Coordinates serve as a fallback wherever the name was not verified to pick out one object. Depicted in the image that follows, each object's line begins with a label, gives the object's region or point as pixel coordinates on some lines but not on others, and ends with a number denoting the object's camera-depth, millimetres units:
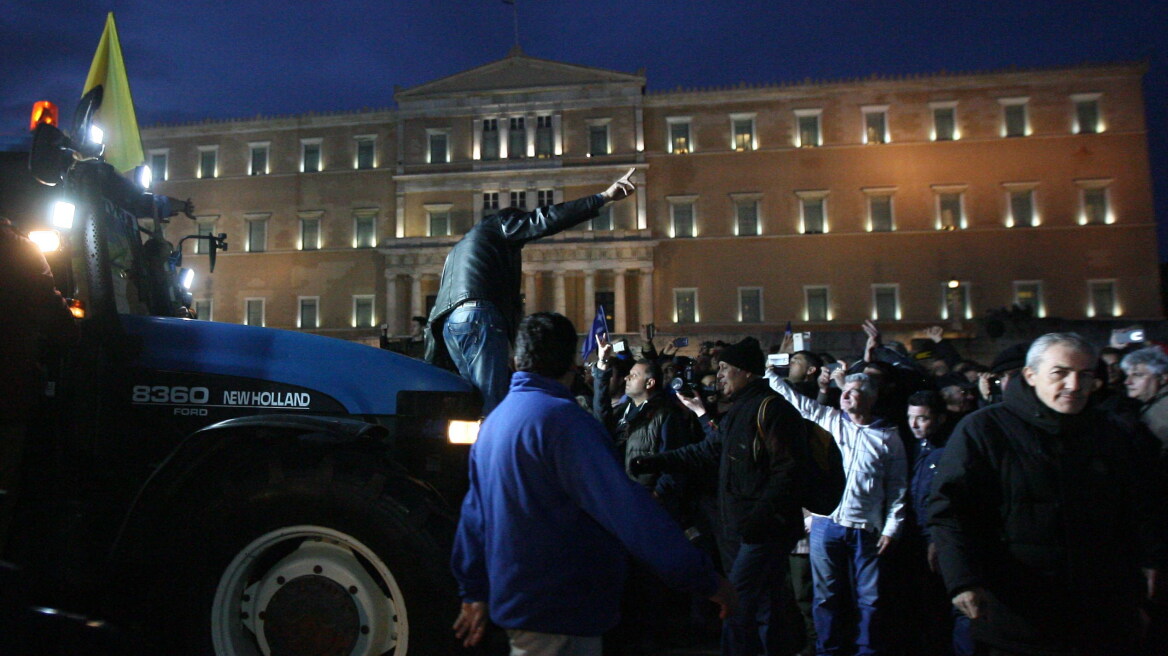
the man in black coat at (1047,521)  2965
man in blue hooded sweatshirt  2410
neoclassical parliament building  39875
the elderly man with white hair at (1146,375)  4966
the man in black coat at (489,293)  4031
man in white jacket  4918
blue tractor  3107
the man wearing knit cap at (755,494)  4289
